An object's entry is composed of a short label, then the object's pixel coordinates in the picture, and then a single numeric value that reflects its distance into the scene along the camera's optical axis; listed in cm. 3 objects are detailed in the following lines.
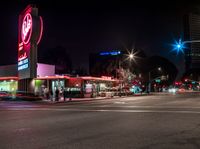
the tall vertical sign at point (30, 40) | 4731
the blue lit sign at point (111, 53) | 12251
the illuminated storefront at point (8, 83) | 5817
